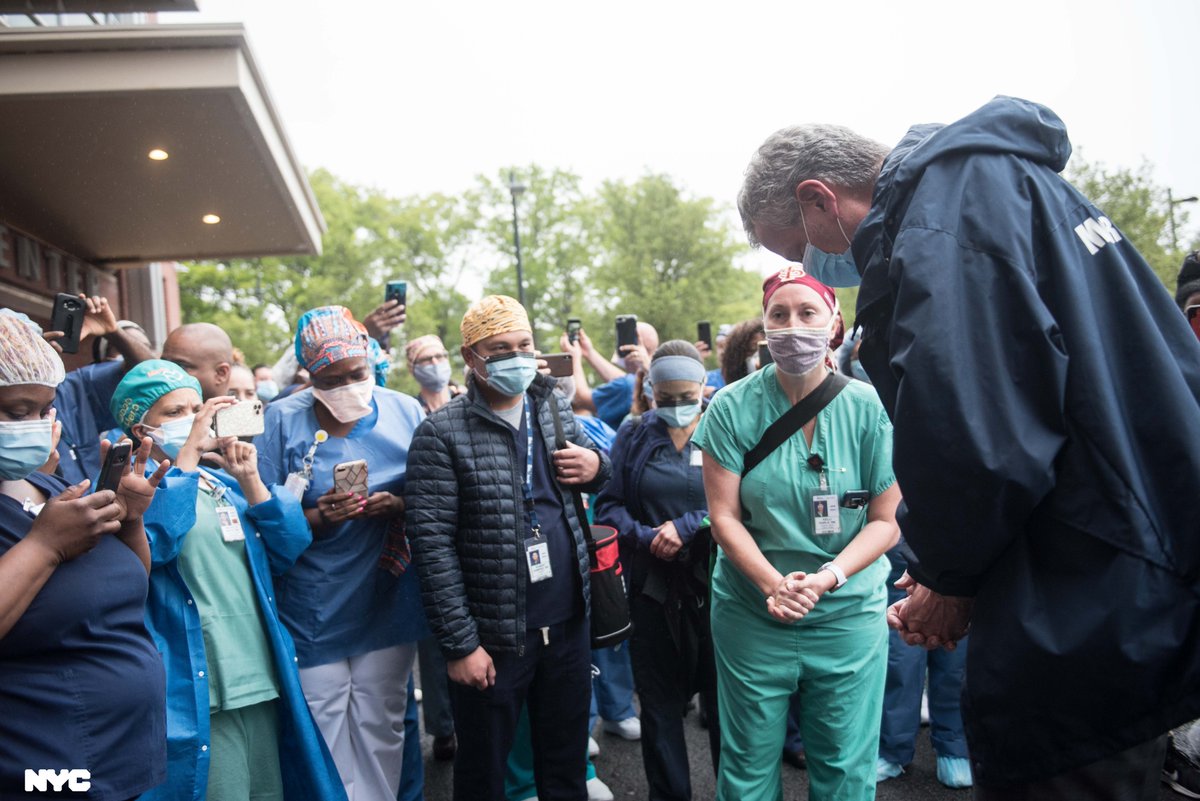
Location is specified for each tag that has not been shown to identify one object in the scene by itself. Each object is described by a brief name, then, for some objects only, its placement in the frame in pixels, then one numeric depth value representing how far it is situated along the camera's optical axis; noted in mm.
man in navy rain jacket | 1367
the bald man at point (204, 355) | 3814
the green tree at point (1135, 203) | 19125
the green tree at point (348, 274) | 29453
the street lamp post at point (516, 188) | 22452
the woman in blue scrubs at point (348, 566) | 3348
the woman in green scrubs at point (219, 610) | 2699
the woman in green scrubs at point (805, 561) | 2846
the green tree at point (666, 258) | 32750
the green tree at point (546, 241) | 34156
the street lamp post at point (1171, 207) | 18859
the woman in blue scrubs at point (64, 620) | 2012
